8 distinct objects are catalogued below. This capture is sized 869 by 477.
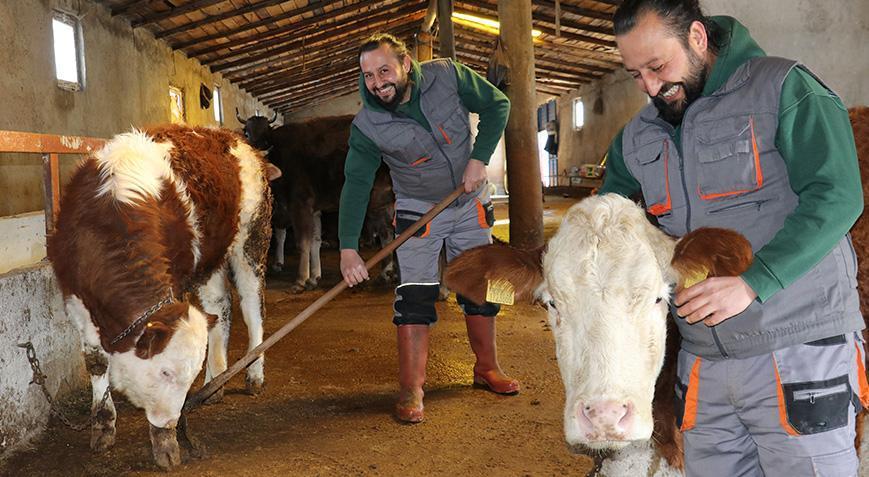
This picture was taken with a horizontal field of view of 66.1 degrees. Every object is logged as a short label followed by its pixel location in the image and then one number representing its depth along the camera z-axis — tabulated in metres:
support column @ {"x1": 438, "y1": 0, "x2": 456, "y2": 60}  8.87
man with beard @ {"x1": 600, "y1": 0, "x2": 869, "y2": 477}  1.60
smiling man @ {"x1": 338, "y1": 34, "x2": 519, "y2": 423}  3.68
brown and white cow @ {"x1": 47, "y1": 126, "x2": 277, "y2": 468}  3.09
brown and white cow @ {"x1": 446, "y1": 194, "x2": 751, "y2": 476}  1.78
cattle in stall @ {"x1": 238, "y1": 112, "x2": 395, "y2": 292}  8.33
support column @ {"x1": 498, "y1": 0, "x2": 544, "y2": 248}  6.57
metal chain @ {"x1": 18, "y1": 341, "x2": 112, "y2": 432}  3.36
